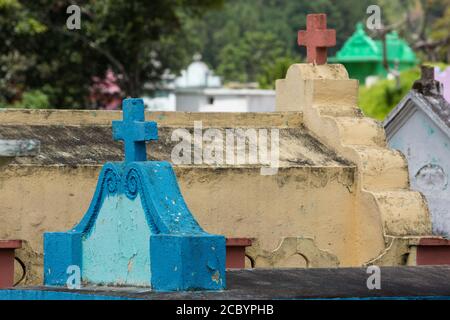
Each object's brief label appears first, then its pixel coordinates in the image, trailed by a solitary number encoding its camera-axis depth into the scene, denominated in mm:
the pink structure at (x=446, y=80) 25266
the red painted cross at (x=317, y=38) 20888
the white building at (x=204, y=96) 49062
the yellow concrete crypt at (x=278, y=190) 18250
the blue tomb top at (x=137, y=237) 13344
